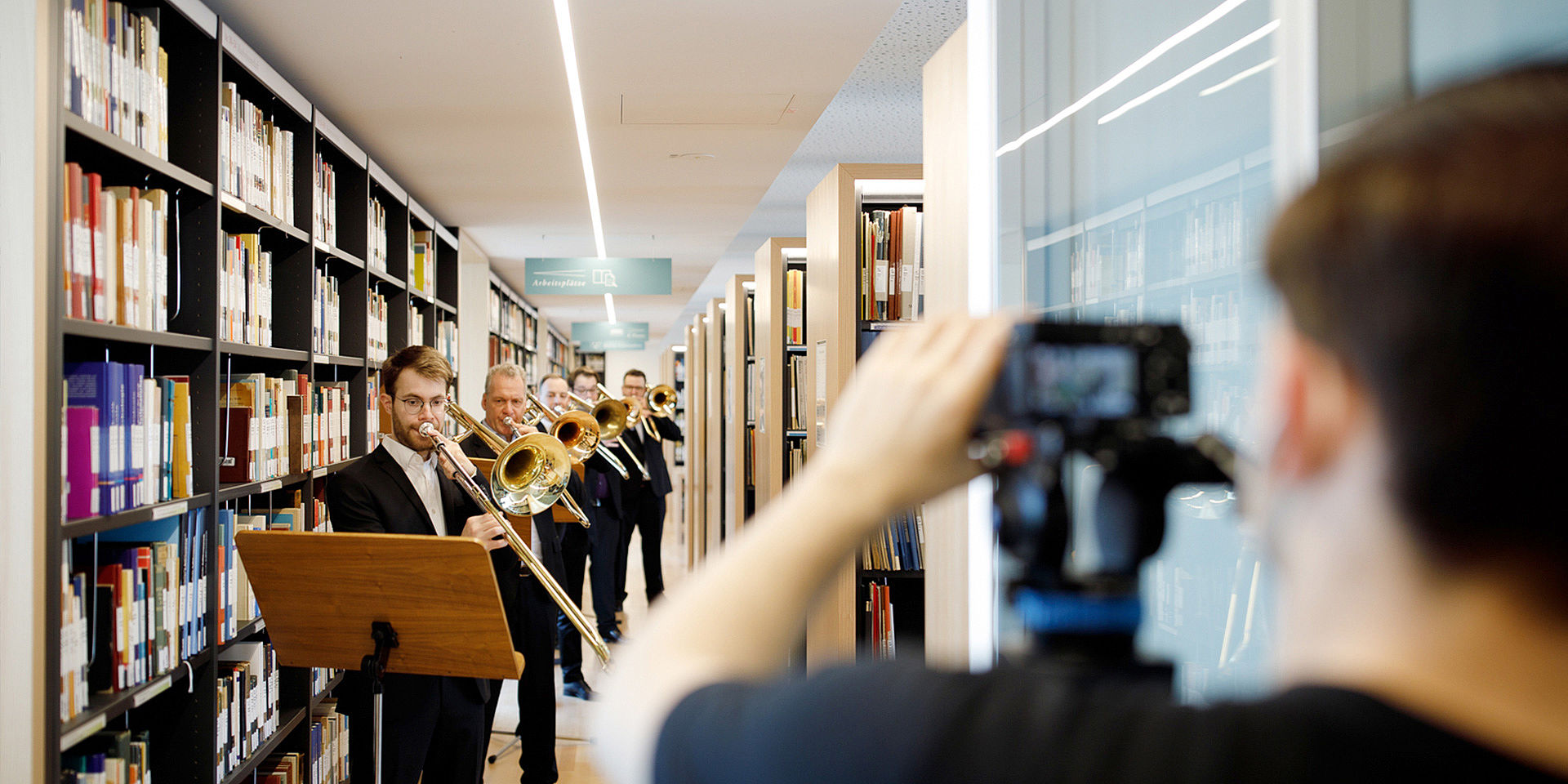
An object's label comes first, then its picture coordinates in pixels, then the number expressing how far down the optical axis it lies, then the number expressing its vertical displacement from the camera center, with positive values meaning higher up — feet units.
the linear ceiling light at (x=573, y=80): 9.34 +3.68
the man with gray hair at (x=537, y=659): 11.10 -3.21
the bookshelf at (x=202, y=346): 6.69 +0.42
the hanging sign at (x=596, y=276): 24.35 +3.00
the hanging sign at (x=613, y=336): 46.60 +2.71
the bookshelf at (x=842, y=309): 10.53 +0.93
